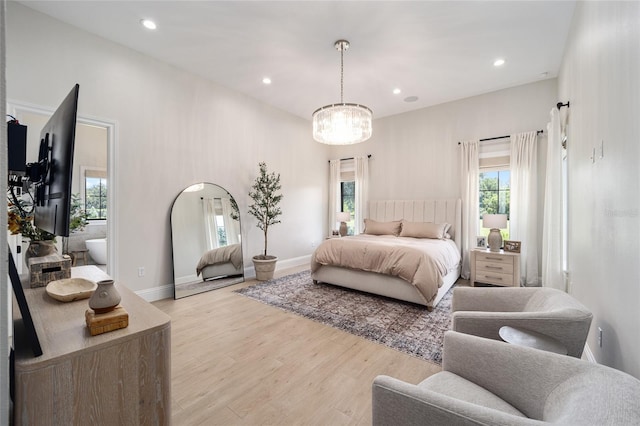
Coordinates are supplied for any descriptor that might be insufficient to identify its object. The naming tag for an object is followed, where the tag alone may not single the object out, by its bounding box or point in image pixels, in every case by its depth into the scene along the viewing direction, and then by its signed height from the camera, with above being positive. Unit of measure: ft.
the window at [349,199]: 20.27 +0.93
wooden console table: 2.75 -1.85
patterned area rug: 8.18 -3.86
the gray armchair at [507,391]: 2.48 -2.02
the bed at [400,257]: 10.46 -1.98
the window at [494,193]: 14.56 +1.05
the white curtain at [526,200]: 13.32 +0.59
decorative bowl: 4.29 -1.35
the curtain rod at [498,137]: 13.33 +3.97
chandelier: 10.44 +3.54
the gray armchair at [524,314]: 4.31 -1.93
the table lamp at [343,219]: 19.20 -0.57
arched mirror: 12.36 -1.46
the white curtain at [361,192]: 19.27 +1.38
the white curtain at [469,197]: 14.97 +0.81
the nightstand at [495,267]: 12.51 -2.69
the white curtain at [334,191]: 20.58 +1.56
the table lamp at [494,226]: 13.00 -0.70
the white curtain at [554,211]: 10.18 +0.03
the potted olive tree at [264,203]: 15.37 +0.47
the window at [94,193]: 16.82 +1.10
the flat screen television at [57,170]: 3.34 +0.57
